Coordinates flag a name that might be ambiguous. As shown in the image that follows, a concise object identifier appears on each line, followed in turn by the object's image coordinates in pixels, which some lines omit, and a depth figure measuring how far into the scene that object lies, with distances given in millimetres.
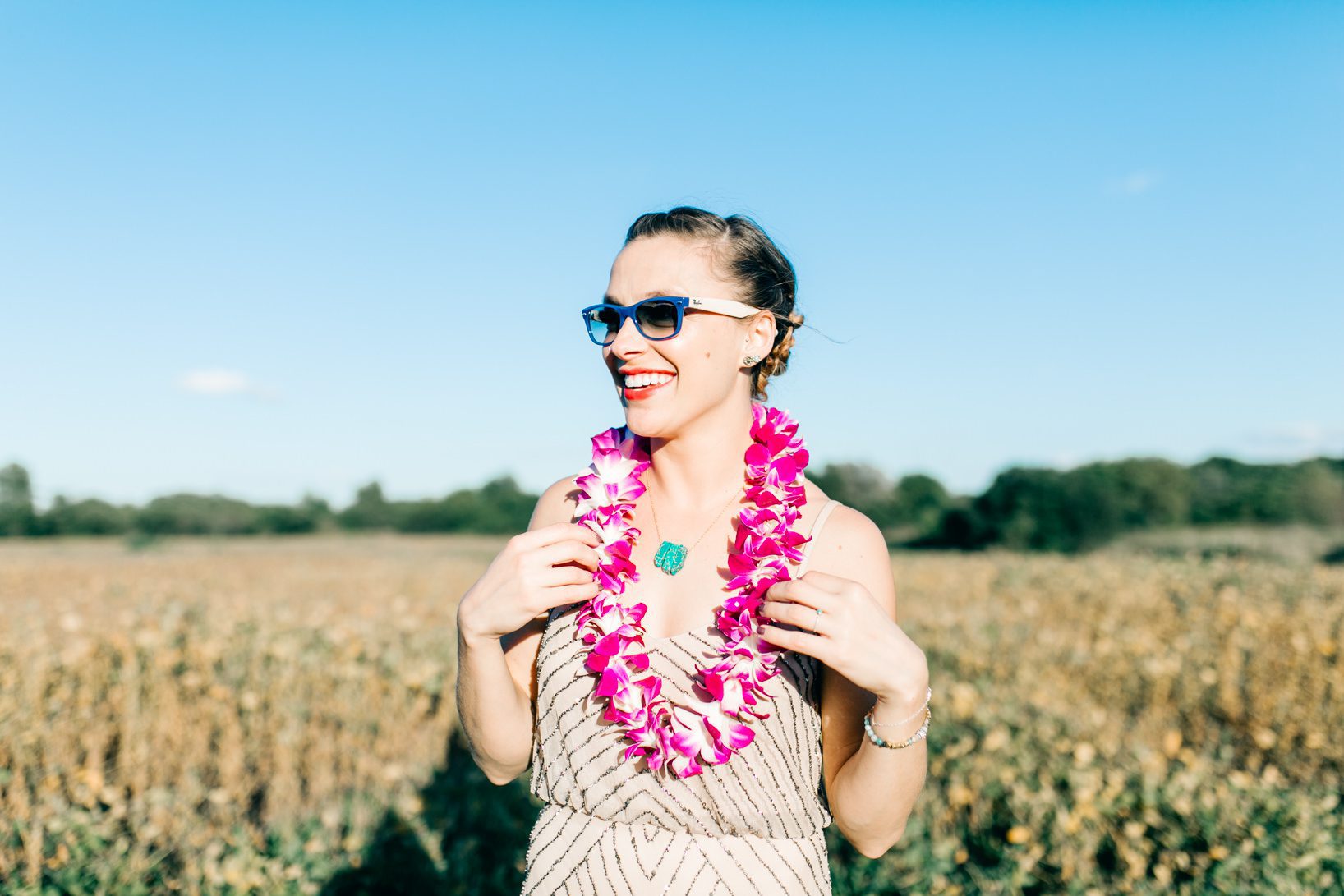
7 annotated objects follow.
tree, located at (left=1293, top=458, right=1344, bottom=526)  39188
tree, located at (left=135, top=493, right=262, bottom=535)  50531
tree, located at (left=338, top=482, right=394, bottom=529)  59906
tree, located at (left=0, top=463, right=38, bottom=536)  43469
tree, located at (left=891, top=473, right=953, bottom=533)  55312
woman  1903
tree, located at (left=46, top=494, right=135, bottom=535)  47156
